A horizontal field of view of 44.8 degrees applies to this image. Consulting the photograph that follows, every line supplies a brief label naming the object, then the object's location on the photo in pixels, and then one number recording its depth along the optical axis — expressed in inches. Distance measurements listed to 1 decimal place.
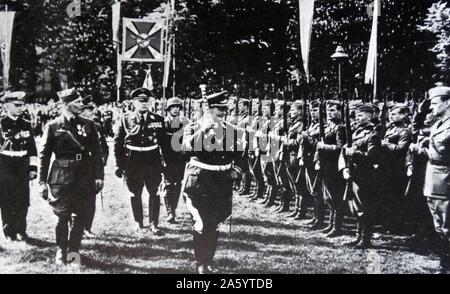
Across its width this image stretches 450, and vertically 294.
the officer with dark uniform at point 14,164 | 265.6
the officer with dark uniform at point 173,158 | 316.5
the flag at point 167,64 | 385.4
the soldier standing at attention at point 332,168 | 282.7
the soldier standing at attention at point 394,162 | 272.1
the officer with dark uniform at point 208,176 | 215.8
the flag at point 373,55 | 339.9
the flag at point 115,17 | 400.9
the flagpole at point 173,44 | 392.5
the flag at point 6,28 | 385.4
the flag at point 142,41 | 350.3
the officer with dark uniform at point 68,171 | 223.8
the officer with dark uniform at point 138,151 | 297.9
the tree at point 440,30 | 559.8
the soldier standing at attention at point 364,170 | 264.2
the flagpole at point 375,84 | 316.3
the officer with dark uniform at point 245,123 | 397.7
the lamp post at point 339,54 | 394.9
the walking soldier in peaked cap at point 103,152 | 234.9
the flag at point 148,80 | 451.5
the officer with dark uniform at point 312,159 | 307.9
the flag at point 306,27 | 319.9
